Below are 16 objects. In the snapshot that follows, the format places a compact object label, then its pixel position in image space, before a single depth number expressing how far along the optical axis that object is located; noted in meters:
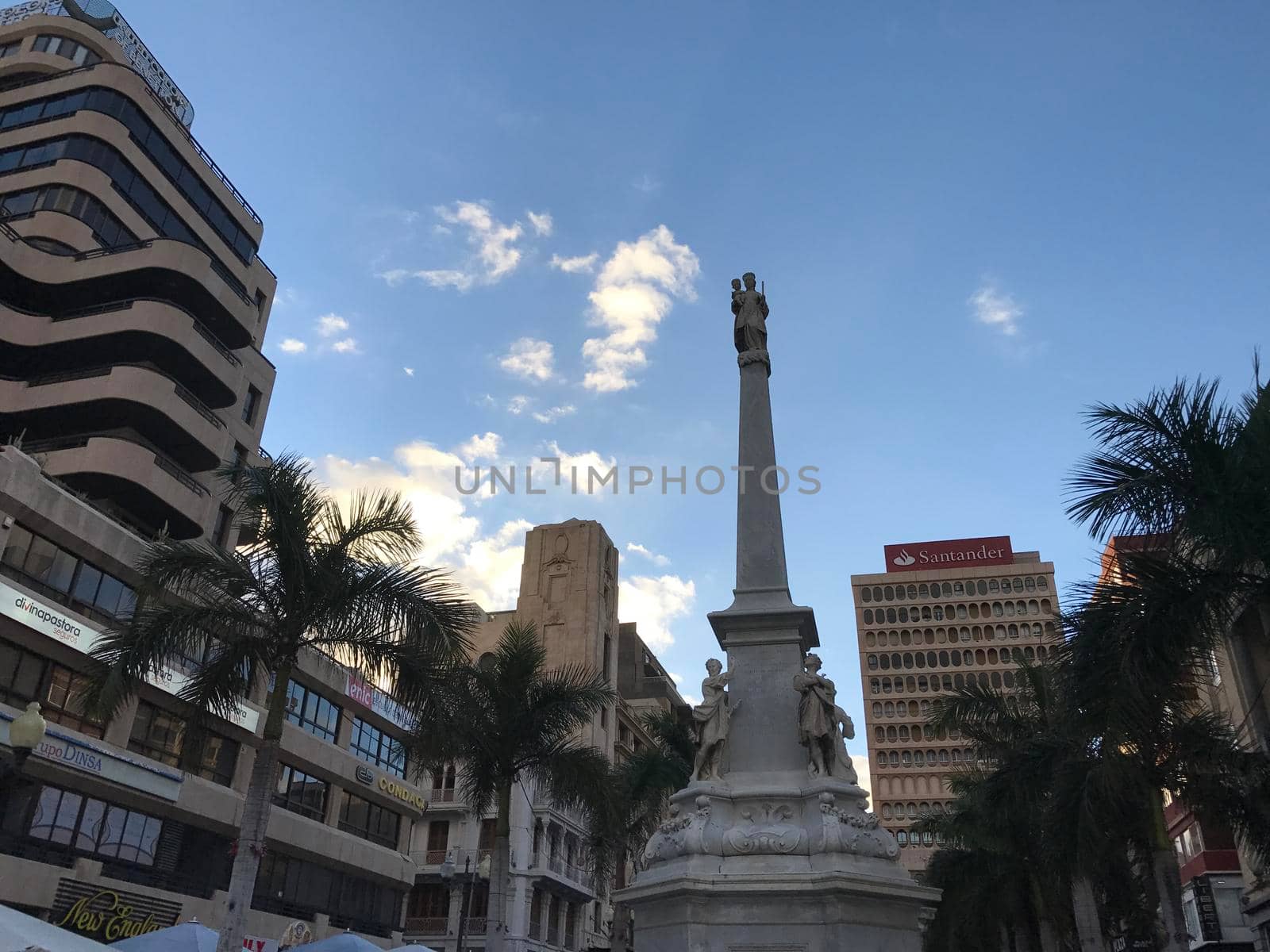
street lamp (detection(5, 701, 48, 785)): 12.03
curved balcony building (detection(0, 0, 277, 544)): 34.75
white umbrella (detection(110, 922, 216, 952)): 16.61
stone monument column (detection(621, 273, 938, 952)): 13.17
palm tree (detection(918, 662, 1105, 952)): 22.17
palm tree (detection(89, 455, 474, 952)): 16.05
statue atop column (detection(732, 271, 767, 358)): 19.55
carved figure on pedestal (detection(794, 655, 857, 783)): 14.84
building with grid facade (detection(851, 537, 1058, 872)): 106.00
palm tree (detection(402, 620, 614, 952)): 23.25
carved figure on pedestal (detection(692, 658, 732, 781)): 15.20
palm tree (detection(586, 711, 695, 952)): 33.41
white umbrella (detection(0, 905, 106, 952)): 10.11
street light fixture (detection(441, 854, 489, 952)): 29.64
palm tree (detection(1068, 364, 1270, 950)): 11.83
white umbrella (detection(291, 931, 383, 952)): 19.20
